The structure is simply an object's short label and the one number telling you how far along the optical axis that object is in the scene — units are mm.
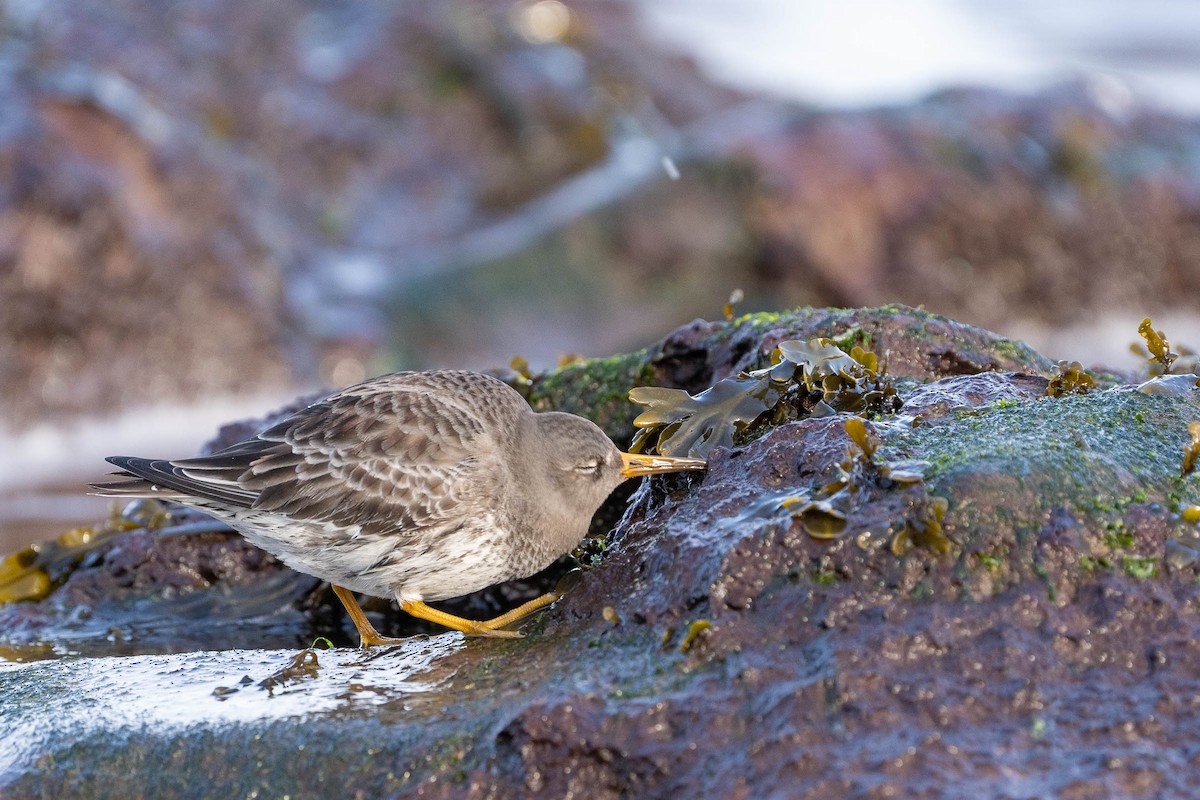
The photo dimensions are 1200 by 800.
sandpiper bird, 9992
